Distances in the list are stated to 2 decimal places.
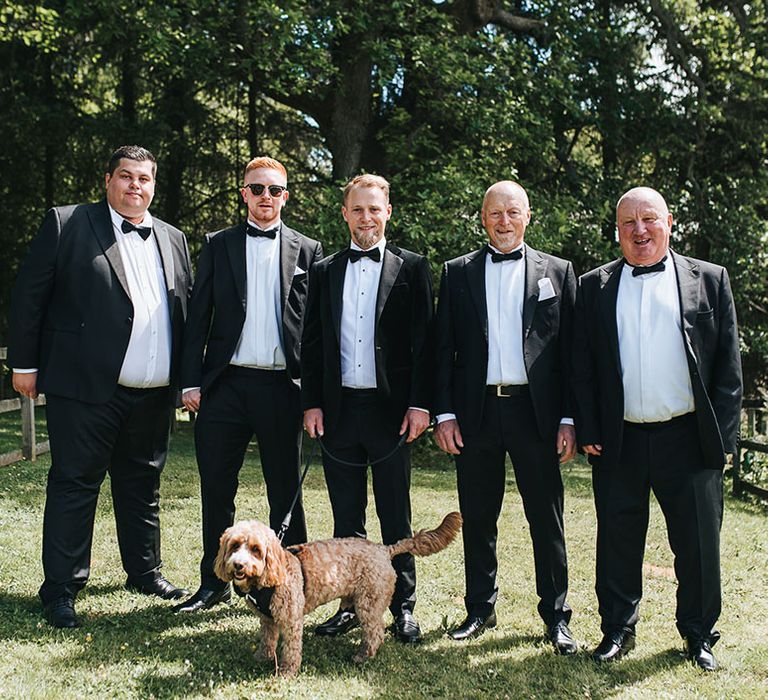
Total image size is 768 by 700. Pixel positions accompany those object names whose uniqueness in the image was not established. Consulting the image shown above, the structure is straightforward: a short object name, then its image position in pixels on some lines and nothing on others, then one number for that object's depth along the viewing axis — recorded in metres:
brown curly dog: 3.84
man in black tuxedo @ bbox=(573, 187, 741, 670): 4.23
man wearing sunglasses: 4.79
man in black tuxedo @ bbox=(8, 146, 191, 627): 4.73
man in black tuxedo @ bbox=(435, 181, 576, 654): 4.44
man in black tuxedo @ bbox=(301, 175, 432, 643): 4.55
